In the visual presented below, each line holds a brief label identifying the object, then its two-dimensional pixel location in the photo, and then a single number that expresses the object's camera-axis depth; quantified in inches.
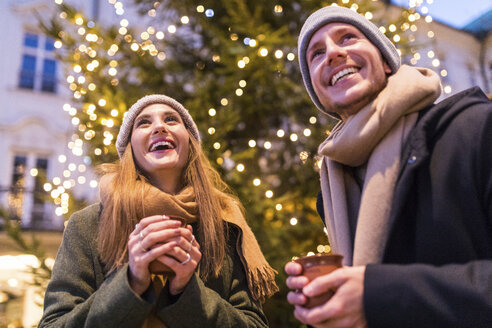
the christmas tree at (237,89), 136.5
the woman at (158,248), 54.1
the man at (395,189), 34.0
